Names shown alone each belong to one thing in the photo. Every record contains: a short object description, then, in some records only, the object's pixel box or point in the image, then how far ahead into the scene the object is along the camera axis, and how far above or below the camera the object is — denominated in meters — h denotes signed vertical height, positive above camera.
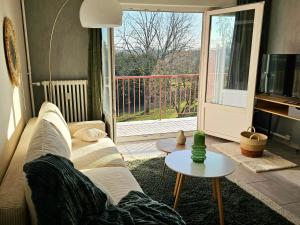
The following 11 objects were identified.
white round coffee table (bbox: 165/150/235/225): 2.10 -0.82
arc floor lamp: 2.15 +0.39
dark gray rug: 2.24 -1.24
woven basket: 3.40 -1.00
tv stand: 3.43 -0.57
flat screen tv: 3.53 -0.14
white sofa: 1.31 -0.71
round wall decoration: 2.17 +0.08
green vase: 2.25 -0.69
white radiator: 3.70 -0.48
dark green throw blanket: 1.17 -0.65
